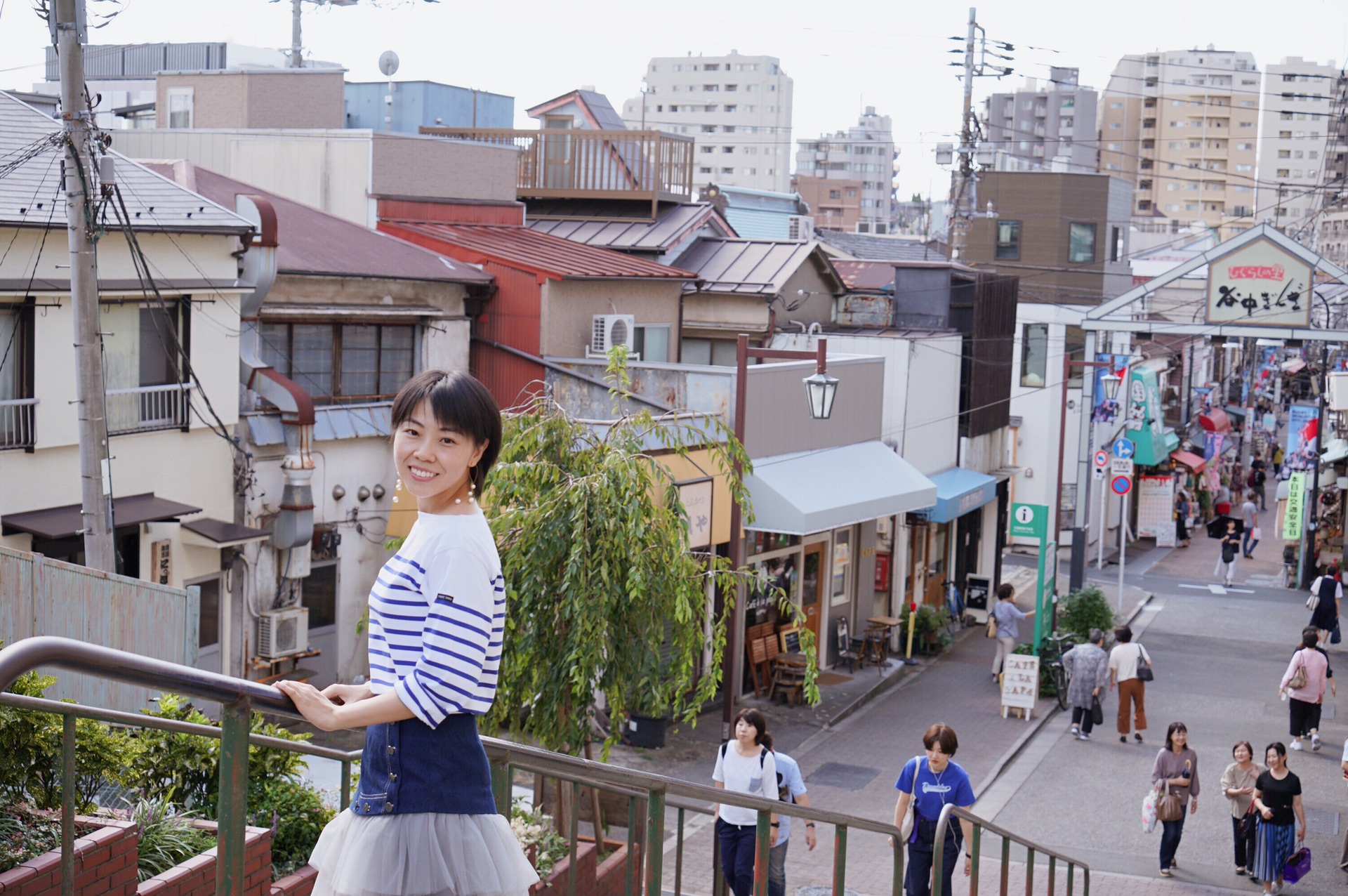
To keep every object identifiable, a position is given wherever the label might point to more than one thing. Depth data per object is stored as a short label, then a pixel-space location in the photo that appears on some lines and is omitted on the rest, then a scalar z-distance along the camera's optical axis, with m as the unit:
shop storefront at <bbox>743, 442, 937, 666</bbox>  20.28
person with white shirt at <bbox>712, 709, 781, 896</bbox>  9.82
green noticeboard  24.38
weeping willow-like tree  10.63
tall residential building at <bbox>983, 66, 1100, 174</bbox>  107.56
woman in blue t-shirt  10.20
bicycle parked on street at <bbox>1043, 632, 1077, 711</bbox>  22.73
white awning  20.16
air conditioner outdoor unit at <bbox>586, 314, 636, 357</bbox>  21.83
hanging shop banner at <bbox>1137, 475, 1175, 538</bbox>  43.50
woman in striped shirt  3.27
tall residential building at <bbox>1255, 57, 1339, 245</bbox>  122.19
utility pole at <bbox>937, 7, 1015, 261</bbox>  36.31
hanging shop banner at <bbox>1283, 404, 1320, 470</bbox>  36.94
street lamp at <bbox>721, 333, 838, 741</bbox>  17.23
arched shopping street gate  24.95
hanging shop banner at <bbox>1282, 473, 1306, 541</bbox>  34.97
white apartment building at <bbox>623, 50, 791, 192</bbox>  116.31
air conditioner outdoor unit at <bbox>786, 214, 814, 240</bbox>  36.03
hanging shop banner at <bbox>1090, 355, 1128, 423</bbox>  32.38
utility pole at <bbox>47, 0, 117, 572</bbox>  11.21
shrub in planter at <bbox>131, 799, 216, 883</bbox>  5.67
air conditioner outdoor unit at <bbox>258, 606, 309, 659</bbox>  15.95
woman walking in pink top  18.52
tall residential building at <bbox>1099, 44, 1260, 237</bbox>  120.50
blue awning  26.11
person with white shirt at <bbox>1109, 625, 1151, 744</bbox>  19.73
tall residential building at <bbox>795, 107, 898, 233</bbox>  124.44
